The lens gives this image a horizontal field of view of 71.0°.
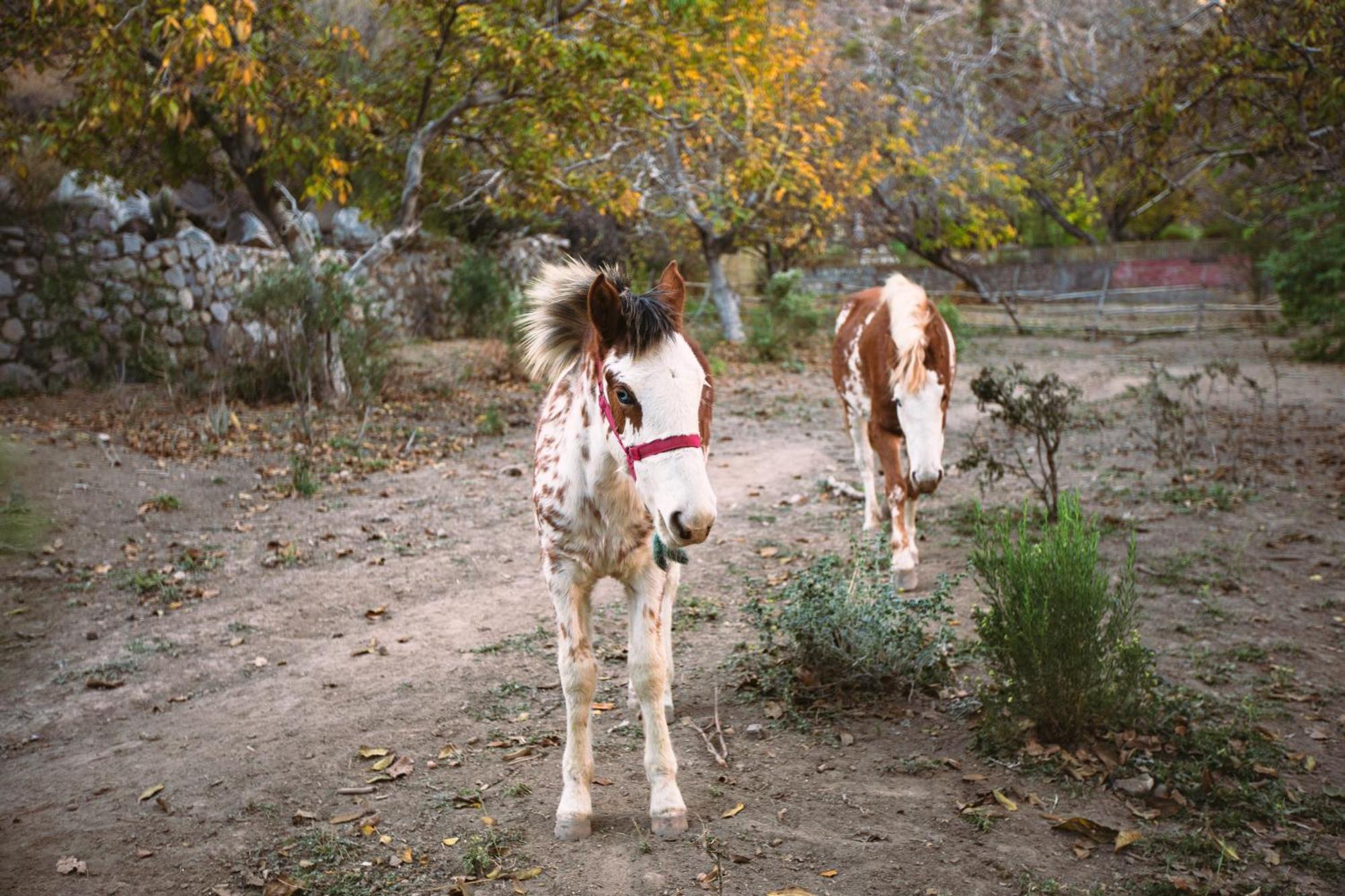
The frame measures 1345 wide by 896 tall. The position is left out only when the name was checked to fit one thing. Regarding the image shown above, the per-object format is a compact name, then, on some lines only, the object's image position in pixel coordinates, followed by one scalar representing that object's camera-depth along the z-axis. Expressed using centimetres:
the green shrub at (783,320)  1639
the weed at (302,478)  789
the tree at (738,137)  1234
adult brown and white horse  546
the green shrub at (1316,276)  1494
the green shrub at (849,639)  426
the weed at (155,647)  515
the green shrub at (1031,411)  650
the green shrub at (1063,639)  371
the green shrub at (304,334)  1009
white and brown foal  284
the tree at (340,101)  816
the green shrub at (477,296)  1567
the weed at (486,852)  312
